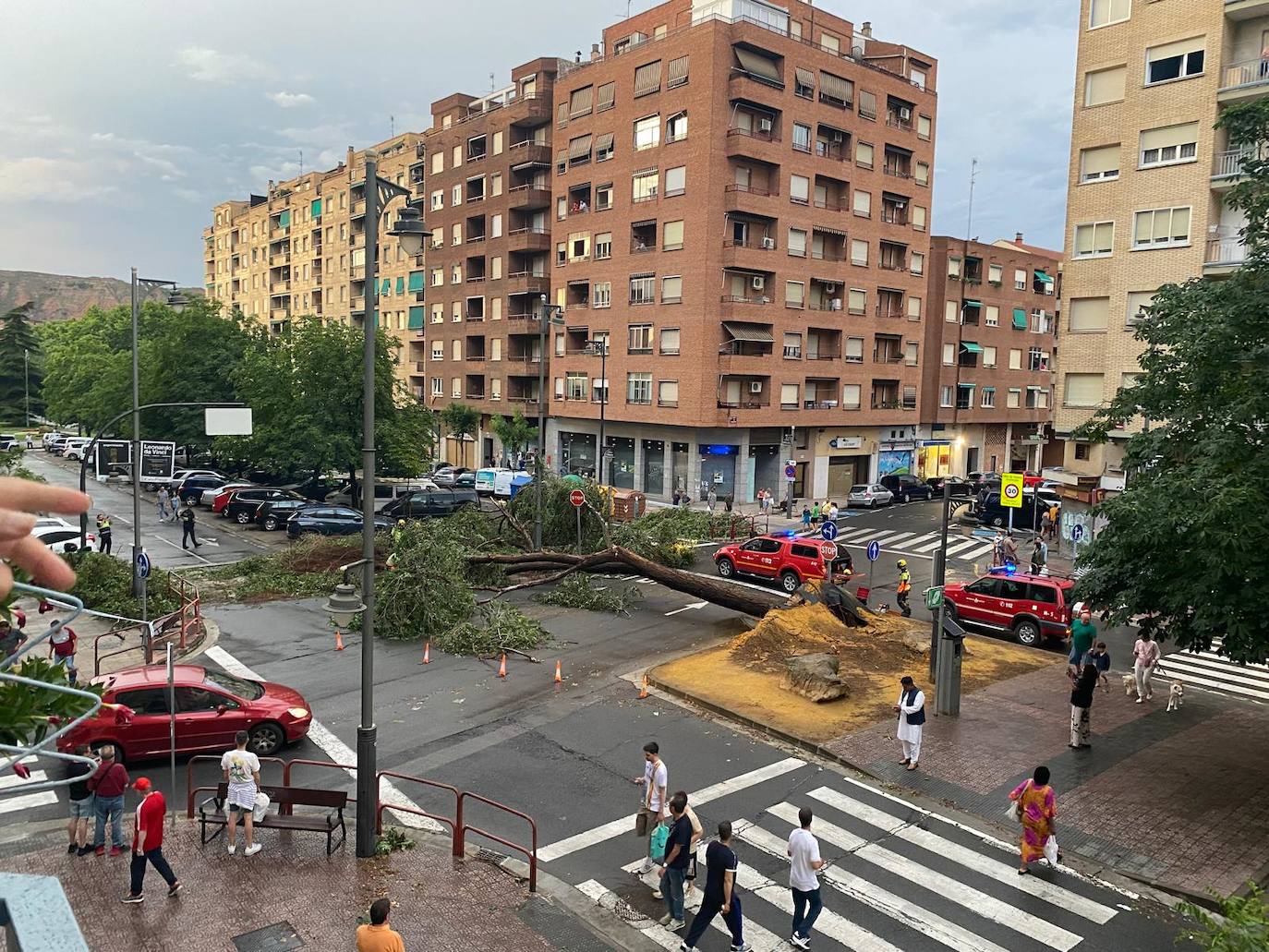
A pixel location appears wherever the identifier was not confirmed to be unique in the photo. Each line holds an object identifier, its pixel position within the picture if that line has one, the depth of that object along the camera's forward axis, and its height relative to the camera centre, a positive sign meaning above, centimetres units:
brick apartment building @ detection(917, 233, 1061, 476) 6231 +379
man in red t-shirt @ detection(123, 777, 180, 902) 970 -501
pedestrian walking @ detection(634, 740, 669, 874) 1100 -488
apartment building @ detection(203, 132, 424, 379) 7888 +1401
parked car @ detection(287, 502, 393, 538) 3459 -528
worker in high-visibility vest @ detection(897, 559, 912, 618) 2489 -521
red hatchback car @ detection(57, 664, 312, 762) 1373 -523
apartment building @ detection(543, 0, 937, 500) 4678 +853
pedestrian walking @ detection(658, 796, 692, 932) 966 -503
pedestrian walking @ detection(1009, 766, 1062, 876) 1079 -495
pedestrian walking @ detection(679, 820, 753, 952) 902 -498
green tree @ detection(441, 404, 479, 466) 6366 -203
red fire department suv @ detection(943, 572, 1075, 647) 2242 -513
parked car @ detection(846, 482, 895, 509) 4962 -519
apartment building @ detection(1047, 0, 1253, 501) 2831 +808
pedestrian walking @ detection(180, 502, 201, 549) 3312 -523
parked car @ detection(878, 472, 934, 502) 5341 -500
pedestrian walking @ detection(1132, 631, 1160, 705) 1736 -487
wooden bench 1127 -549
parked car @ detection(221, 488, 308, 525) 3991 -533
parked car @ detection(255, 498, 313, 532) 3853 -554
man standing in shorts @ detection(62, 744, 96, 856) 1084 -535
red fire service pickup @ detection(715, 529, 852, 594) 2833 -524
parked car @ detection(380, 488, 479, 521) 3862 -505
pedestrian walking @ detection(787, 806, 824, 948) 923 -492
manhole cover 905 -566
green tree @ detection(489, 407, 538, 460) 5632 -259
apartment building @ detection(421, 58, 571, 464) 5822 +1001
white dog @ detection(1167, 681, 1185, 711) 1703 -539
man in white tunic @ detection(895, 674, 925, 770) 1362 -478
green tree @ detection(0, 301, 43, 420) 10050 +136
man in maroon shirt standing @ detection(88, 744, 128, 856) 1056 -498
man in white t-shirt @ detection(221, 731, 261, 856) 1100 -491
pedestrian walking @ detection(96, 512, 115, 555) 3072 -533
